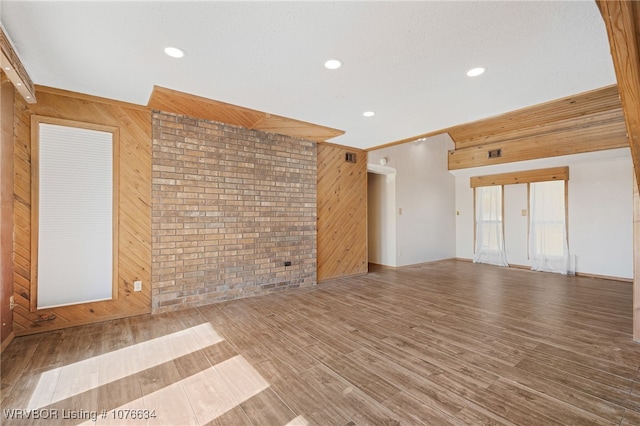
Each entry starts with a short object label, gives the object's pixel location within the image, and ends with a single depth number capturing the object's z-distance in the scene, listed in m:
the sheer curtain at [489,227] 7.11
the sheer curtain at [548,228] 6.15
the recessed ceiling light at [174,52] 2.29
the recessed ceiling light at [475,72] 2.61
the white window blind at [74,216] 2.95
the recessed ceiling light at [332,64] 2.47
